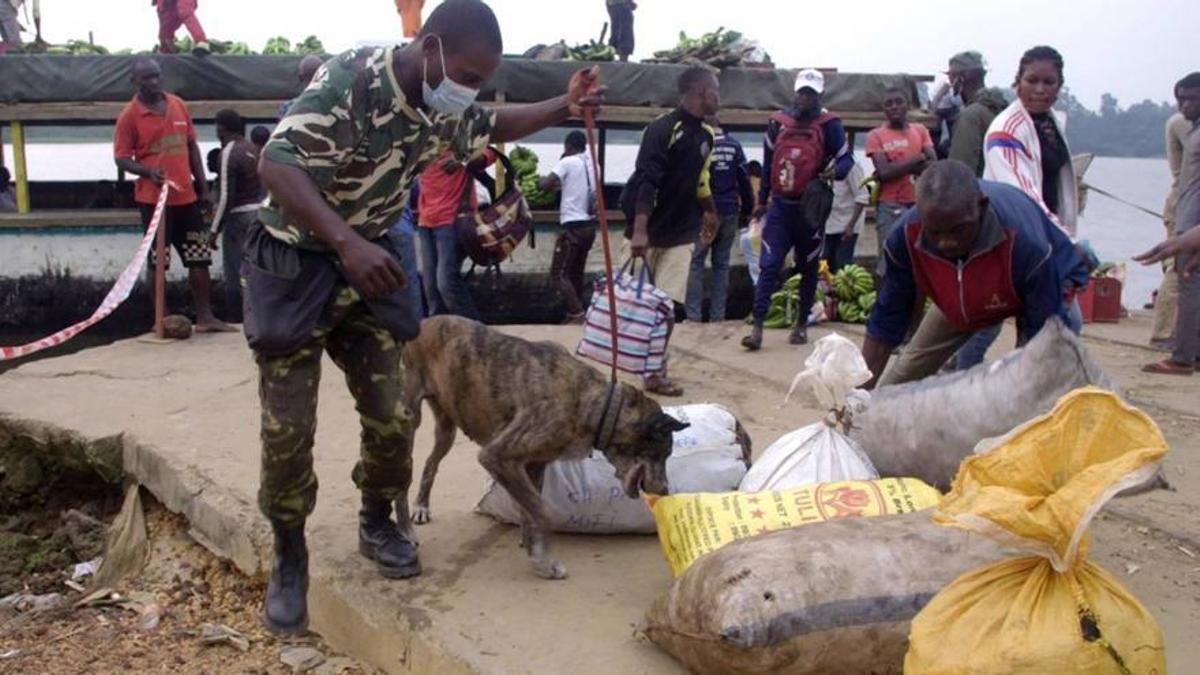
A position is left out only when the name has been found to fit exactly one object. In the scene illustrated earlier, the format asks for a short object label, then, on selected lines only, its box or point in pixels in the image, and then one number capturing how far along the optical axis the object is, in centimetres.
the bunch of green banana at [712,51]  1269
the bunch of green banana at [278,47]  1223
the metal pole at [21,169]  1109
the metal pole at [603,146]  1226
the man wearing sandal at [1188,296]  779
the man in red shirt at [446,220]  901
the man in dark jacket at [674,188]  767
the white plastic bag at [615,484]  424
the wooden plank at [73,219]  1119
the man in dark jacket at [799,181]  848
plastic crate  1061
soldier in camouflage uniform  332
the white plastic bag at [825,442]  388
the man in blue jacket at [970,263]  388
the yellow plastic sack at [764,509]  355
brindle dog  399
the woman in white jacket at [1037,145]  492
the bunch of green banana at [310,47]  1237
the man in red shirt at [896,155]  962
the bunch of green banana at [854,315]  1006
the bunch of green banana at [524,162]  1277
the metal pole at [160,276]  845
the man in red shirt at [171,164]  861
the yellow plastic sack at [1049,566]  246
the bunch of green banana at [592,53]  1290
